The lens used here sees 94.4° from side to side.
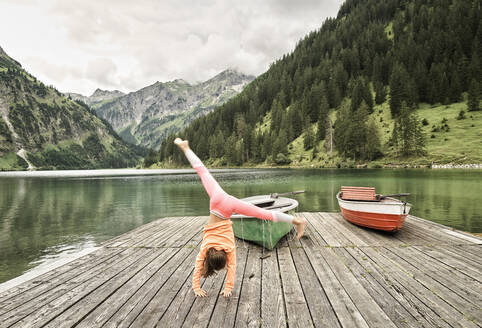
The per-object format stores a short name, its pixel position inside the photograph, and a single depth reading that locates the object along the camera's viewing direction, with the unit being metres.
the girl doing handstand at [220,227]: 3.87
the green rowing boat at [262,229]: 7.11
